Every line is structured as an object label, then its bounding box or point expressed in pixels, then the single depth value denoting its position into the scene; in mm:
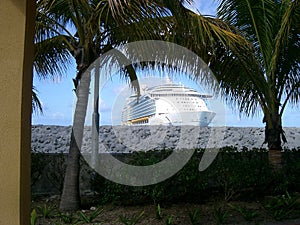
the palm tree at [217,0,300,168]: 7598
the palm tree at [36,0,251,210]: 5566
